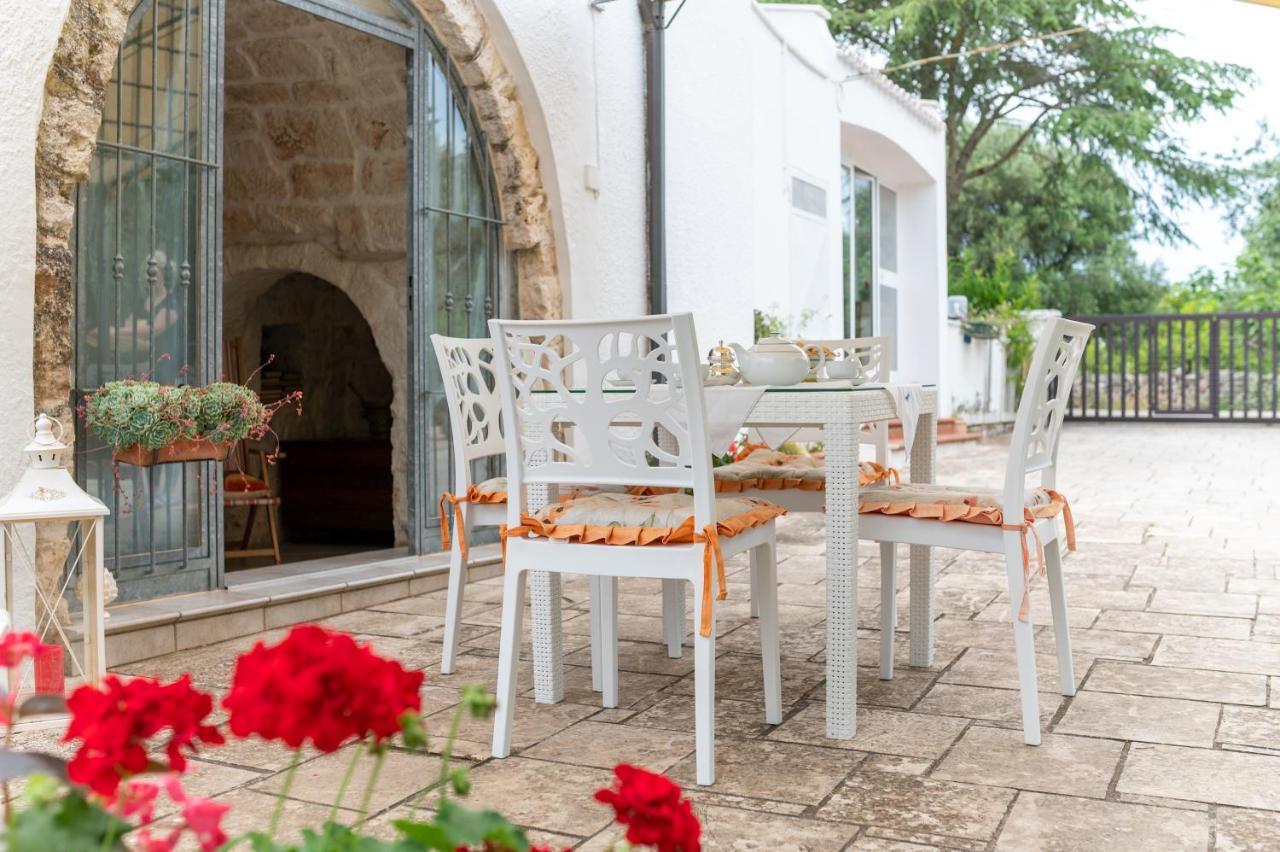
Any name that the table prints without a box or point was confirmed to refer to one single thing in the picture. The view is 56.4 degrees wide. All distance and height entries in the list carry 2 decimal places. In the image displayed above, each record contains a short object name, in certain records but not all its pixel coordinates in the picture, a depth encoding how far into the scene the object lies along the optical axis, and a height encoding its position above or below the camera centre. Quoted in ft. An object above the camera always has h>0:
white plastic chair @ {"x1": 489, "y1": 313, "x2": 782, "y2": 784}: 7.41 -0.44
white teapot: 9.61 +0.24
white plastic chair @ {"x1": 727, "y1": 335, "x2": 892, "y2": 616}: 10.89 -0.39
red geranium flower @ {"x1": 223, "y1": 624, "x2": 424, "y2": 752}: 2.26 -0.58
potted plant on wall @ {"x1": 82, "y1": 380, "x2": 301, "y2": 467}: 10.25 -0.19
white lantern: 8.23 -0.83
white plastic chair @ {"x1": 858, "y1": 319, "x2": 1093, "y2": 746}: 8.06 -0.93
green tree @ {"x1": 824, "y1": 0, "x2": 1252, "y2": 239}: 49.44 +14.09
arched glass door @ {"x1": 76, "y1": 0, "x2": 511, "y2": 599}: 11.20 +1.31
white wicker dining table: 8.21 -0.72
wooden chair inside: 16.10 -1.30
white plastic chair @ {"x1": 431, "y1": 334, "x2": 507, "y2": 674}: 10.09 -0.45
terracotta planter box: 10.45 -0.50
